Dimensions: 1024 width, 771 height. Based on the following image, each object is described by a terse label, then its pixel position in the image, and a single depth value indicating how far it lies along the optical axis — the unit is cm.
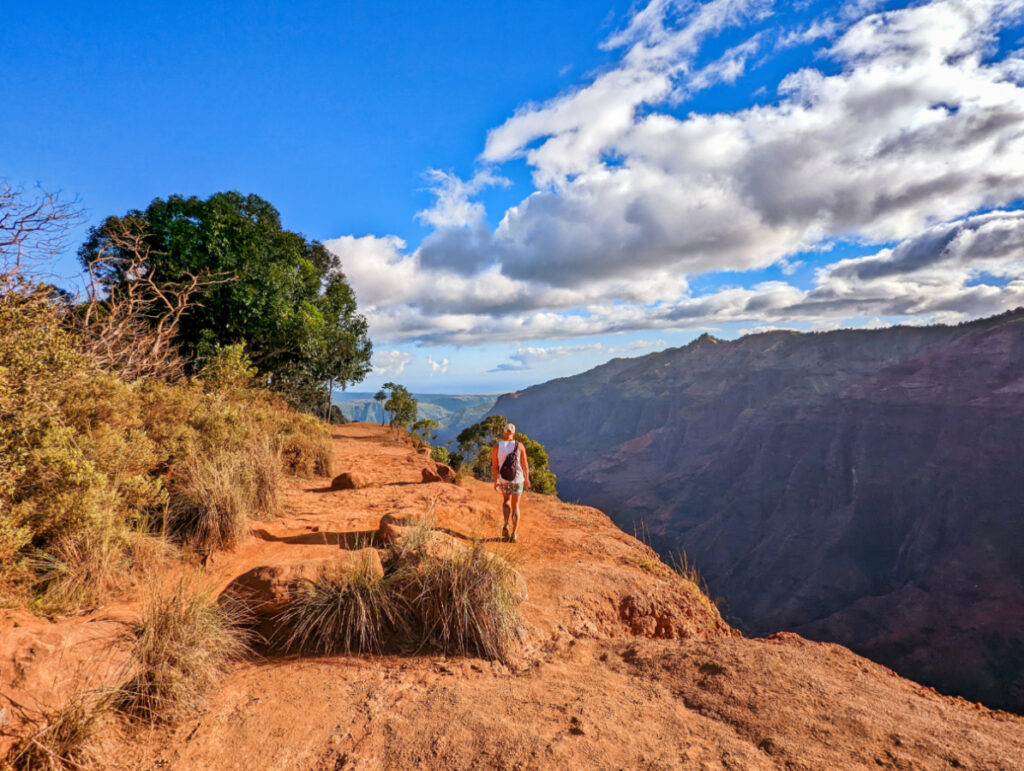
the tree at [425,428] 2753
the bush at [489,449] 2377
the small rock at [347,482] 1009
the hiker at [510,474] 746
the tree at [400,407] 2775
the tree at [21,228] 524
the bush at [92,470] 425
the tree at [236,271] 1378
